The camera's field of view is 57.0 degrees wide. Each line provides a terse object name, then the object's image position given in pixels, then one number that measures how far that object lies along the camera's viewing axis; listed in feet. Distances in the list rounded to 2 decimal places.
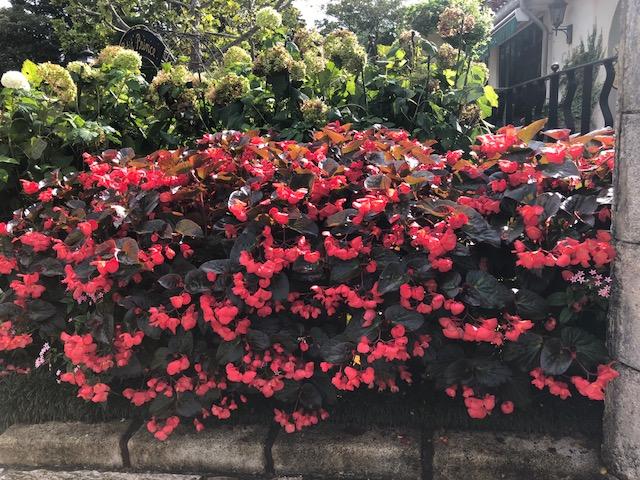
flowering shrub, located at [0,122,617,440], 5.94
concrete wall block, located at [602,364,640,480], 5.80
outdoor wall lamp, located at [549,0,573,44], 29.22
